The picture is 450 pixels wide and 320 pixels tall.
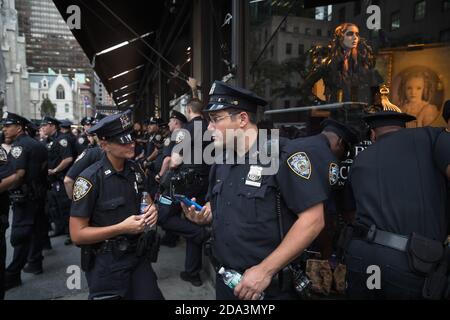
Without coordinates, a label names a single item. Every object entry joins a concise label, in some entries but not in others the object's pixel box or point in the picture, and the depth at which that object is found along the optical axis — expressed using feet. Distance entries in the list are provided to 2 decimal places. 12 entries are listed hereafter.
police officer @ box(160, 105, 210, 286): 13.11
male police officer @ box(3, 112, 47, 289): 13.12
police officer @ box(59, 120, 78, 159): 20.88
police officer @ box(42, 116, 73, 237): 19.85
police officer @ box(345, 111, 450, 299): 6.01
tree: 289.33
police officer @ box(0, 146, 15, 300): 10.30
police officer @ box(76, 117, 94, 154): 22.92
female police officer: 7.45
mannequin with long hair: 12.79
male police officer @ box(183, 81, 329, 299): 5.58
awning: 22.48
